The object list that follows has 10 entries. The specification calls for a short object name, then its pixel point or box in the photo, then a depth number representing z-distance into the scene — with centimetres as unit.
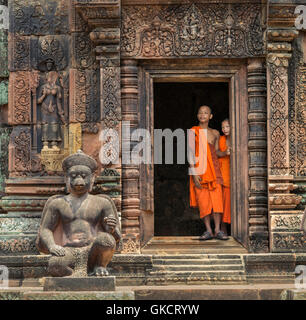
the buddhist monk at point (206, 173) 1645
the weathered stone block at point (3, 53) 1587
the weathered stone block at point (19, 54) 1558
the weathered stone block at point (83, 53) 1541
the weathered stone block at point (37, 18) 1559
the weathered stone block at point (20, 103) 1552
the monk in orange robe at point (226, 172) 1647
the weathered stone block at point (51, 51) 1556
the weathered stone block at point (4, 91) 1591
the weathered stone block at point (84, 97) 1534
